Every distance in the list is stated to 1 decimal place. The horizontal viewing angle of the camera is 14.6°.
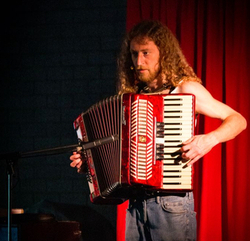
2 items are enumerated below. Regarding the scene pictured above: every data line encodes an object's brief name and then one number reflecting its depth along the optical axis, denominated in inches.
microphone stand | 173.1
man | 168.0
